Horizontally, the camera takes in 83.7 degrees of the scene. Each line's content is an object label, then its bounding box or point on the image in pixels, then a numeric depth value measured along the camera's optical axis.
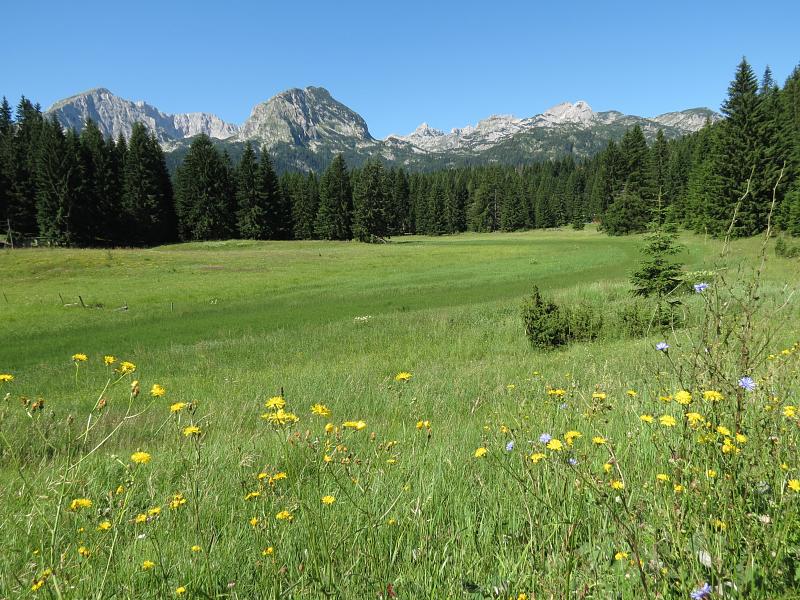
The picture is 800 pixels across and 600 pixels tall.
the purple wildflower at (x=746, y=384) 2.27
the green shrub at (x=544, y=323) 13.15
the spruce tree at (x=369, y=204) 79.56
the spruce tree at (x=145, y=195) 71.19
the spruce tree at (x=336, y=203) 84.75
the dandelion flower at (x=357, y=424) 2.48
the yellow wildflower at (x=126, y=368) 2.49
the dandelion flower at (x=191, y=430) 2.46
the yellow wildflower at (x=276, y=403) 2.50
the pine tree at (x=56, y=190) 59.00
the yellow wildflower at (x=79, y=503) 2.36
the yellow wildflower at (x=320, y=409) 2.77
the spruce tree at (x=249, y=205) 79.56
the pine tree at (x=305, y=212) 93.00
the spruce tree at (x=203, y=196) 76.94
